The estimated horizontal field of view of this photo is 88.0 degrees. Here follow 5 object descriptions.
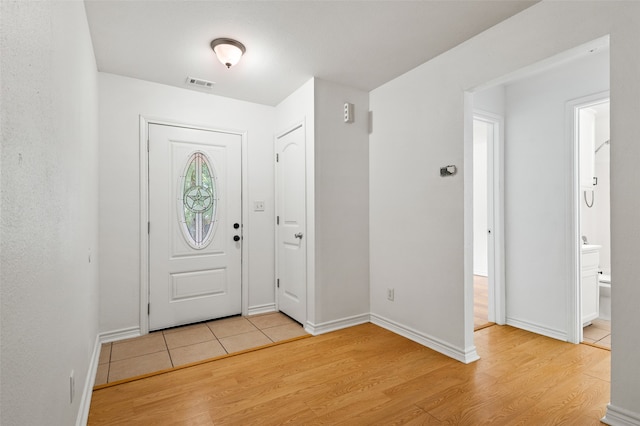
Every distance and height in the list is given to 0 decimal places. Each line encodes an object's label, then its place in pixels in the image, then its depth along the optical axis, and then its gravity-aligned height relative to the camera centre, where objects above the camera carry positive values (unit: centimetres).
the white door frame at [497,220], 342 -8
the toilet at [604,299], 357 -93
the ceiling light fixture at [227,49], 252 +126
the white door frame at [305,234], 336 -23
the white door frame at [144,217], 324 -5
